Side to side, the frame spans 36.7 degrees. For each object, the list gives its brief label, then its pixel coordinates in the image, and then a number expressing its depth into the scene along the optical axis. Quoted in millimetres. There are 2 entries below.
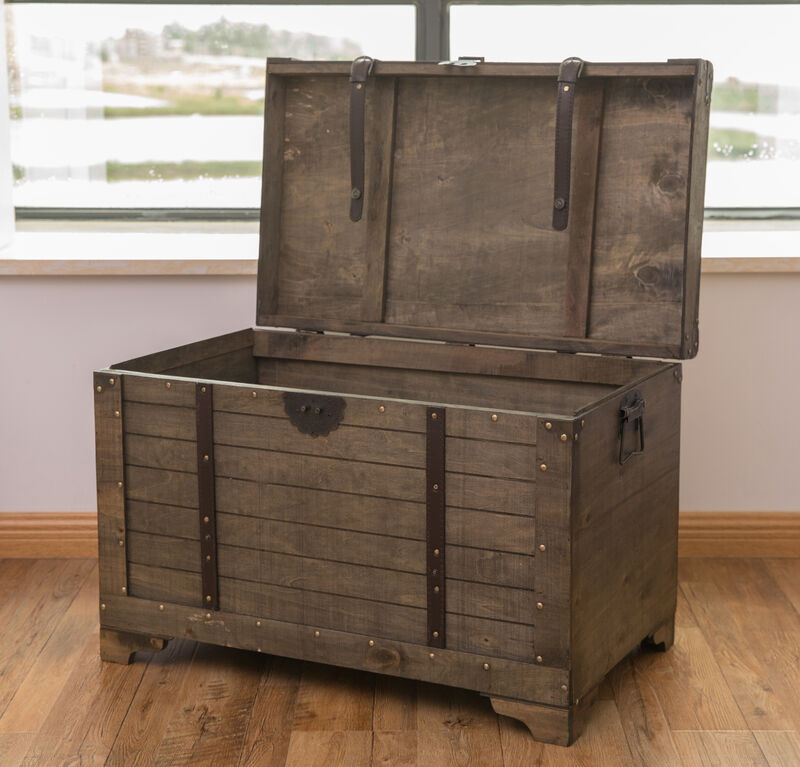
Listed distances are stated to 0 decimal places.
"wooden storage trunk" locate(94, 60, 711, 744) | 2049
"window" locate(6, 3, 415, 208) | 3076
